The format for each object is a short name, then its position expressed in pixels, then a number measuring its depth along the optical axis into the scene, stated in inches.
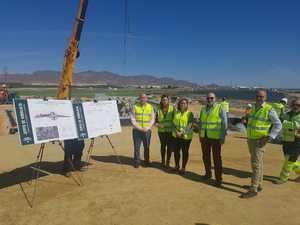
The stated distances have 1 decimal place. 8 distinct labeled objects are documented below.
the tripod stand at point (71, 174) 205.2
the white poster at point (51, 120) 178.8
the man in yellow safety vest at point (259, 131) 177.3
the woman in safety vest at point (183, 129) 218.7
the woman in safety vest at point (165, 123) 234.2
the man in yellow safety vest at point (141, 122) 238.7
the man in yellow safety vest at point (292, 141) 209.1
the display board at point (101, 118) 214.9
